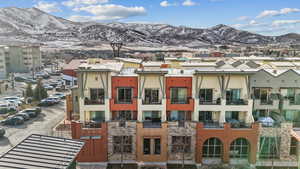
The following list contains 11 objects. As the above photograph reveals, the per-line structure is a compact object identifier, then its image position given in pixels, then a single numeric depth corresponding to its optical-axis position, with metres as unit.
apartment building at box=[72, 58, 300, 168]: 21.62
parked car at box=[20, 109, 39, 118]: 35.41
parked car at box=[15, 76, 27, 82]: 69.38
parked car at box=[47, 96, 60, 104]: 43.24
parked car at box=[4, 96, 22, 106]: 43.21
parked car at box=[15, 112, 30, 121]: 34.01
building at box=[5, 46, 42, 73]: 82.61
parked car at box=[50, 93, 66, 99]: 47.69
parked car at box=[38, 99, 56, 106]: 41.91
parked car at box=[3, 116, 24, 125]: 32.31
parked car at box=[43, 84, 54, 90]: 58.21
